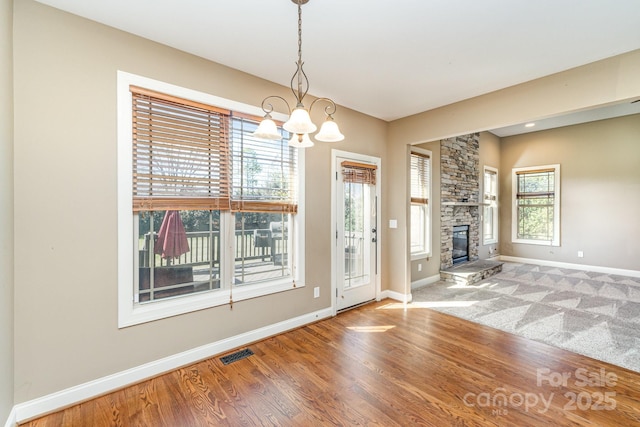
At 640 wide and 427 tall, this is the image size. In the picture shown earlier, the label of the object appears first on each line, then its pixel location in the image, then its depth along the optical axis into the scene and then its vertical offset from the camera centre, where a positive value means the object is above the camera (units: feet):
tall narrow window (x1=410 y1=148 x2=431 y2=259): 16.25 +0.53
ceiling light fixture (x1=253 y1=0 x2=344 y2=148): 5.62 +1.81
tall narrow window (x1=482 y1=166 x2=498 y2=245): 22.81 +0.67
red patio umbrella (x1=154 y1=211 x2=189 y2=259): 7.92 -0.71
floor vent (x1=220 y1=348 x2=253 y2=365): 8.39 -4.53
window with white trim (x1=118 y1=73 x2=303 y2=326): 7.28 +0.39
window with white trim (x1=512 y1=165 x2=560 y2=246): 21.35 +0.72
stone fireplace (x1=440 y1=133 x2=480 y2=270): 17.94 +1.85
